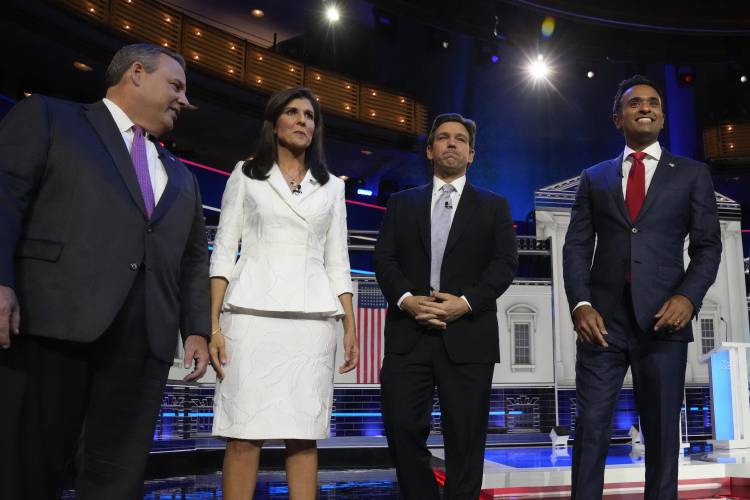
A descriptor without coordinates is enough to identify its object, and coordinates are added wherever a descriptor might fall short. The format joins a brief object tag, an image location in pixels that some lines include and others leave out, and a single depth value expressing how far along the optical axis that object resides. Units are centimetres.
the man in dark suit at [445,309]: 250
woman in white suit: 228
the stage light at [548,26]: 1392
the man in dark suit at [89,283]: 160
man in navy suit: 249
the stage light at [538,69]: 1461
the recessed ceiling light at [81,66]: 975
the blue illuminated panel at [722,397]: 512
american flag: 650
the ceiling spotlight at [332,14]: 1461
